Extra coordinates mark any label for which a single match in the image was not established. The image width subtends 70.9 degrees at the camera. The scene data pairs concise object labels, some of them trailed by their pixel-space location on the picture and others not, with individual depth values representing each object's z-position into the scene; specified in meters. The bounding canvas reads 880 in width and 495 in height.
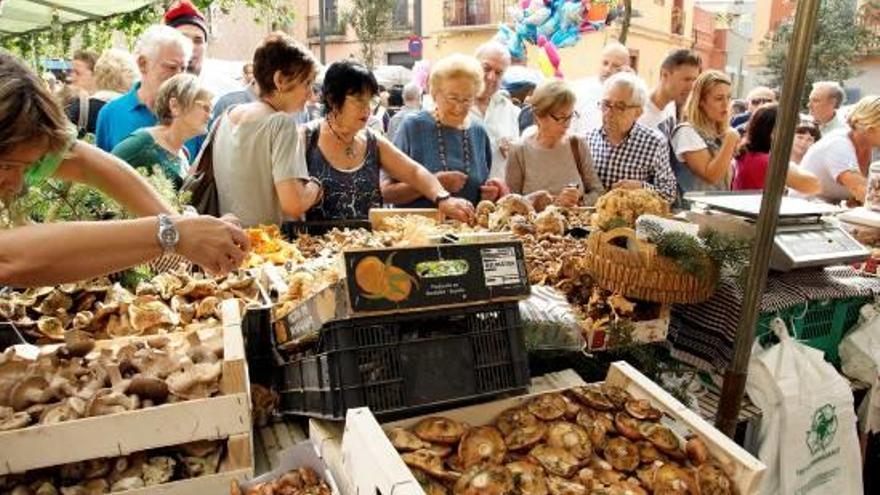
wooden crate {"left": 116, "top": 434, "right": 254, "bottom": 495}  1.36
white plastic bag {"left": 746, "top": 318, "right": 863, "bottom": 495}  2.29
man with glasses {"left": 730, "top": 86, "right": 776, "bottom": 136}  6.89
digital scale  2.44
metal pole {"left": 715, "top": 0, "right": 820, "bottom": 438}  1.65
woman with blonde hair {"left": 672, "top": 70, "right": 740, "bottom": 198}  3.82
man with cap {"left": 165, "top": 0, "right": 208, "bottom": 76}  4.64
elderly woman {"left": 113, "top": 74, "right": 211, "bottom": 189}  3.20
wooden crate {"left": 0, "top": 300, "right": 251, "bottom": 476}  1.25
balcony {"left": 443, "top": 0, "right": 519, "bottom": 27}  25.89
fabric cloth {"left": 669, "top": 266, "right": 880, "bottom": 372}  2.38
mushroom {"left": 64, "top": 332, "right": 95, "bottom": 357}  1.61
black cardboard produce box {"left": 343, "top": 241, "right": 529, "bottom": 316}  1.40
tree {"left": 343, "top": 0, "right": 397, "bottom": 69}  23.39
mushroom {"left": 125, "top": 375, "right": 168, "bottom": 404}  1.40
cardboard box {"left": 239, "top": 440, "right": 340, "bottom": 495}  1.42
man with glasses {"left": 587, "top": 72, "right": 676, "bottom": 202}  3.74
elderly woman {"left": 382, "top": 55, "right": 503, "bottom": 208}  3.54
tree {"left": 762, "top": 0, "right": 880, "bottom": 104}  17.94
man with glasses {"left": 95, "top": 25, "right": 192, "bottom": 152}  3.74
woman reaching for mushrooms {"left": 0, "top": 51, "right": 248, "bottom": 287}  1.30
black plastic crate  1.43
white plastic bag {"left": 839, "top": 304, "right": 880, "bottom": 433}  2.72
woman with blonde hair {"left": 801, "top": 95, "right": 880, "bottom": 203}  4.45
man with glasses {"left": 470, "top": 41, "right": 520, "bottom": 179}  4.89
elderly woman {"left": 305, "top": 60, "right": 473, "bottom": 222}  3.04
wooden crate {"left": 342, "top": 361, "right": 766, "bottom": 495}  1.24
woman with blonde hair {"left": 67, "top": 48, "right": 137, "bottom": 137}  4.52
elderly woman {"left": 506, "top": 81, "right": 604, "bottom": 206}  3.69
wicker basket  2.14
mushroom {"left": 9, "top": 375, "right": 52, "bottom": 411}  1.37
